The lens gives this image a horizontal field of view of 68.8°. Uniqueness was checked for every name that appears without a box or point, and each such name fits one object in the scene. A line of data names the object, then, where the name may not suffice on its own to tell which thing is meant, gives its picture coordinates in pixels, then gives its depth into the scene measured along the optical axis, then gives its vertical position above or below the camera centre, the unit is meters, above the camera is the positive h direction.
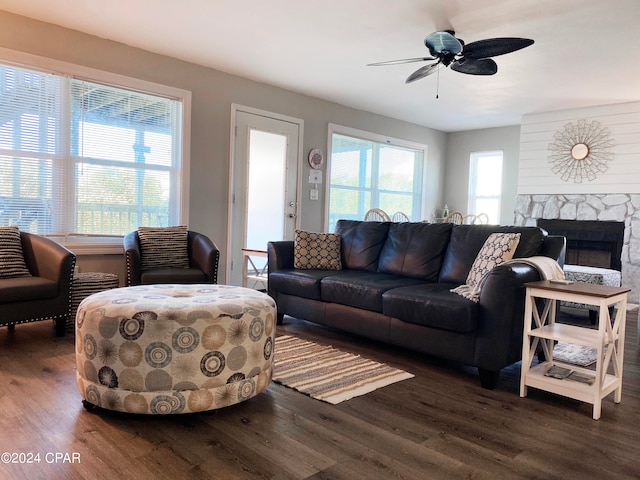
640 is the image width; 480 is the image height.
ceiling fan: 3.23 +1.21
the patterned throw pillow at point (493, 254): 2.95 -0.24
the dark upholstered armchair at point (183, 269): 3.85 -0.54
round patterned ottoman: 1.97 -0.64
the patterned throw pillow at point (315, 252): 4.10 -0.37
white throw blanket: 2.75 -0.31
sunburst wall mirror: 6.16 +0.95
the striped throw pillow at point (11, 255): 3.37 -0.42
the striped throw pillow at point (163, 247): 4.17 -0.40
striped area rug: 2.49 -0.96
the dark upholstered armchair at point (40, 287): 3.04 -0.59
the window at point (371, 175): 6.76 +0.59
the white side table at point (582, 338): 2.28 -0.60
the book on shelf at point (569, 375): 2.45 -0.83
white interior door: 5.45 +0.31
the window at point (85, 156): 3.92 +0.42
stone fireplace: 5.91 -0.06
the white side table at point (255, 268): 4.61 -0.70
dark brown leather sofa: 2.62 -0.52
